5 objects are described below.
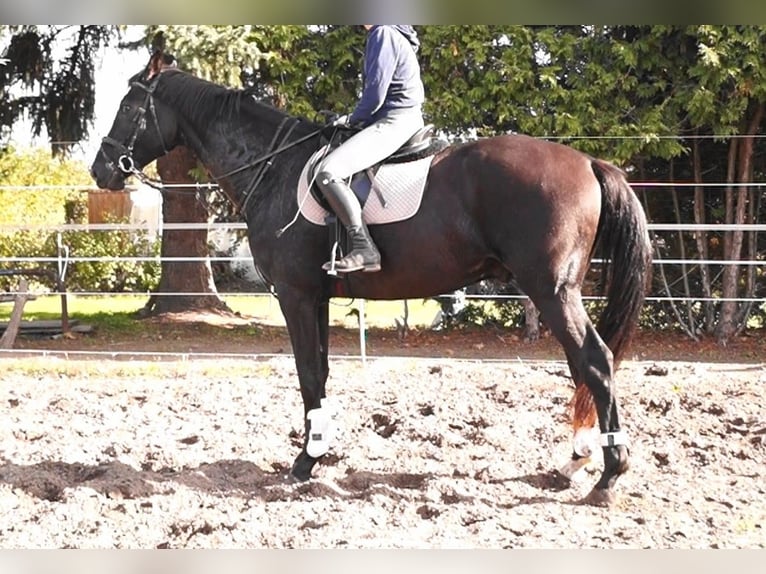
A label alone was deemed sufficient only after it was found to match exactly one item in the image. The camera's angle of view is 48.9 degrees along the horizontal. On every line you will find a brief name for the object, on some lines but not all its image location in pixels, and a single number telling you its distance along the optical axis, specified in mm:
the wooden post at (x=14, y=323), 11766
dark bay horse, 4695
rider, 4926
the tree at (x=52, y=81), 13484
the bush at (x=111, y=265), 18344
